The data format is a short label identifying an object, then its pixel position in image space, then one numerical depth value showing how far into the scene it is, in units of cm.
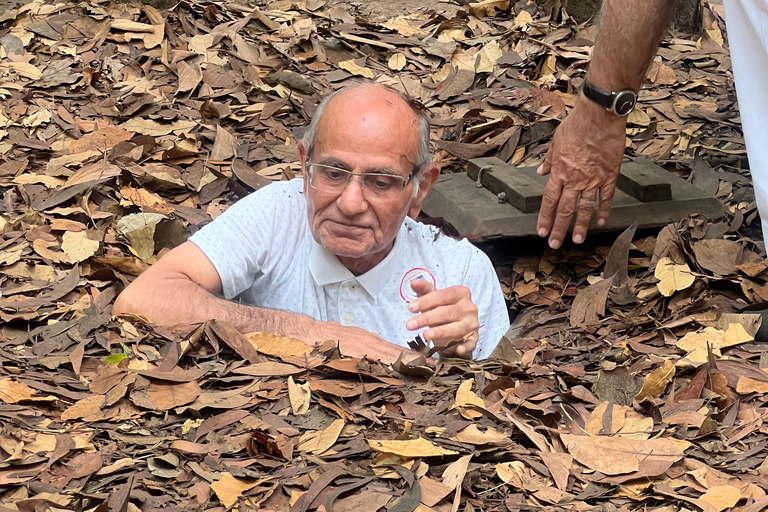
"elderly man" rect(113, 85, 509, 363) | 323
